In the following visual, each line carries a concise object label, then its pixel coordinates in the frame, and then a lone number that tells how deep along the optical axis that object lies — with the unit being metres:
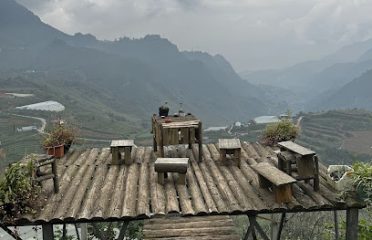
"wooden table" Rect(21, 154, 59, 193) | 7.44
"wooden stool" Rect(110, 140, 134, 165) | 9.49
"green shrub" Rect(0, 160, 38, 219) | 6.55
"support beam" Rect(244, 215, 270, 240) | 7.31
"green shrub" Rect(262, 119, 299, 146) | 10.85
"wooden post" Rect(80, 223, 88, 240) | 10.46
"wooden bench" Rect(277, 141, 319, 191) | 7.67
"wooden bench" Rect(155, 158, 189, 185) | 8.12
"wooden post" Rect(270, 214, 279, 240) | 10.77
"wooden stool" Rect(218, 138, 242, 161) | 9.42
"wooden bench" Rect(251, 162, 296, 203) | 7.10
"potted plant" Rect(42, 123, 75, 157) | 10.16
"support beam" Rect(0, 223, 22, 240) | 6.62
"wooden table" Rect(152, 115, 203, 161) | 9.67
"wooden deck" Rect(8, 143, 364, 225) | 6.88
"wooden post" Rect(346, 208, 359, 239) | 7.15
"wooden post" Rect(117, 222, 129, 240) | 7.09
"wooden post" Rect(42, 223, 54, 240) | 6.73
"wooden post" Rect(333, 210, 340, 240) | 9.14
